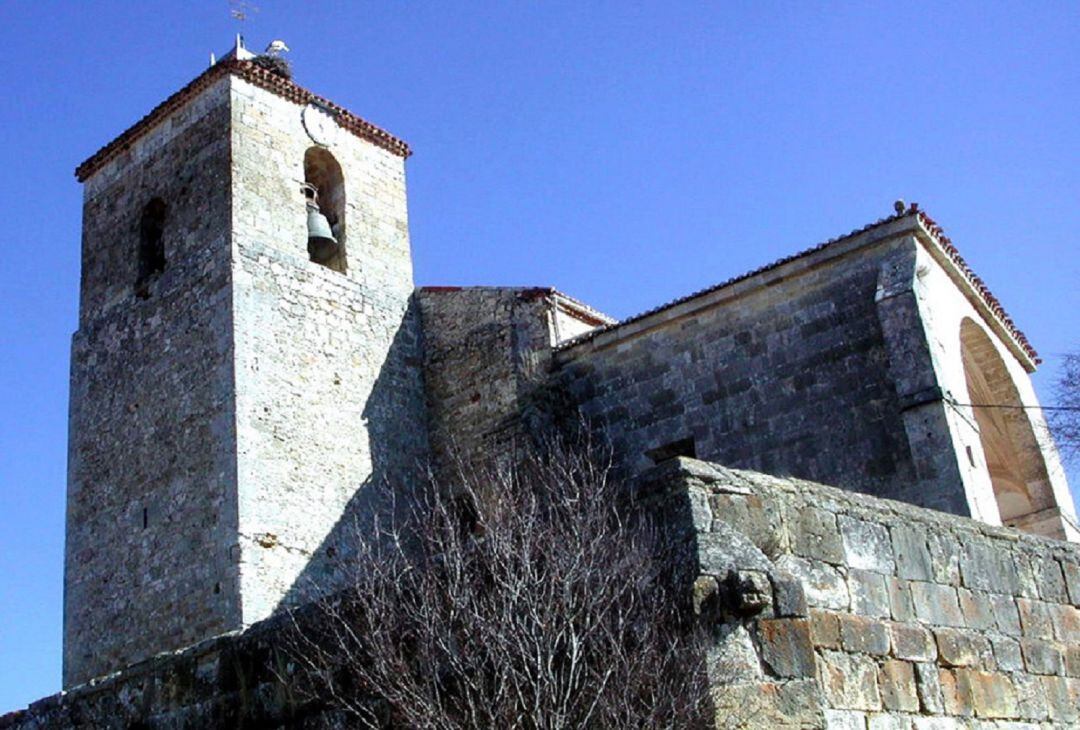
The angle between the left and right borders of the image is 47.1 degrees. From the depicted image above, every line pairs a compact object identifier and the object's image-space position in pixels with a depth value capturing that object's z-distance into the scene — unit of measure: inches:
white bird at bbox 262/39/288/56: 762.2
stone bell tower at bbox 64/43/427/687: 593.3
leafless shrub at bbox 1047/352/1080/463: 658.2
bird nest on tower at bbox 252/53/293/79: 730.8
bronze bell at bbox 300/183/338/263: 695.7
